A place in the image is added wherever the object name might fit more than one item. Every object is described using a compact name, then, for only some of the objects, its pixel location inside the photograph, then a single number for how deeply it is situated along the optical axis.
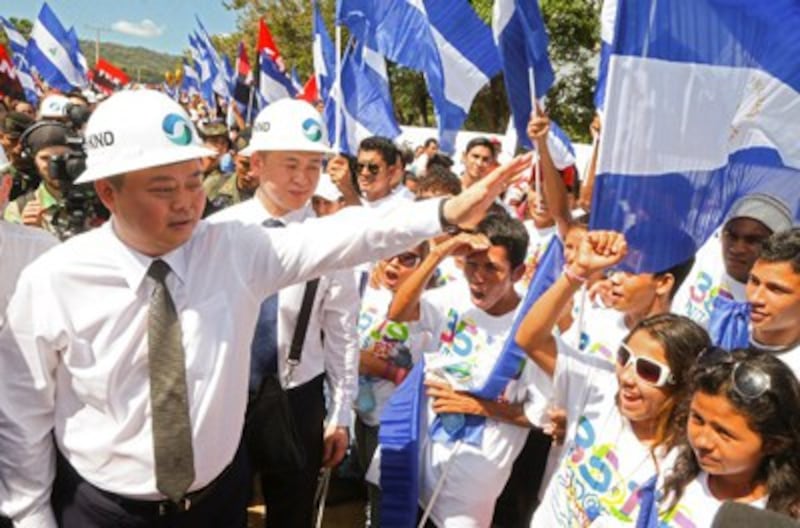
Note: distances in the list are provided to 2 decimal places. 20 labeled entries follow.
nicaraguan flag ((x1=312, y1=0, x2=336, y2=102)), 6.96
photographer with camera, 3.14
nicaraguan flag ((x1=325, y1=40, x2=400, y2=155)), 5.94
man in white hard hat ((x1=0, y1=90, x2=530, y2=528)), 1.89
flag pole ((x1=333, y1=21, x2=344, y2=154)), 5.30
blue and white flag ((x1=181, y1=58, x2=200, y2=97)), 21.49
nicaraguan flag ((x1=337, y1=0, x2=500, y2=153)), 4.83
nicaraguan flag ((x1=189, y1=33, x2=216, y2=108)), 14.59
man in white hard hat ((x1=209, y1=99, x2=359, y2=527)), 2.87
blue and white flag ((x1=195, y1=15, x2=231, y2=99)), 13.10
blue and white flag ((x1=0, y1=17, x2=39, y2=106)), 13.14
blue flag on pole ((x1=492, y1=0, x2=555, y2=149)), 3.23
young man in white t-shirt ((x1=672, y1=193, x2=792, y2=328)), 2.70
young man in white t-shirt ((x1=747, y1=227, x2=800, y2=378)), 2.23
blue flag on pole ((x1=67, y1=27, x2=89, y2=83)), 15.00
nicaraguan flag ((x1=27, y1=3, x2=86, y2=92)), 11.55
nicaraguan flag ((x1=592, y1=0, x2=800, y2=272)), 2.21
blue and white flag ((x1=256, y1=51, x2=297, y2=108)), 7.91
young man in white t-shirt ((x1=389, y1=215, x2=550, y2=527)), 2.70
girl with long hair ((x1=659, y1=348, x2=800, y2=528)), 1.85
